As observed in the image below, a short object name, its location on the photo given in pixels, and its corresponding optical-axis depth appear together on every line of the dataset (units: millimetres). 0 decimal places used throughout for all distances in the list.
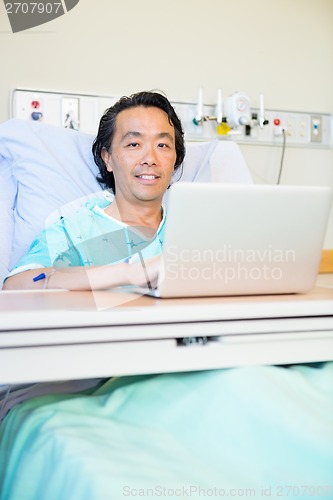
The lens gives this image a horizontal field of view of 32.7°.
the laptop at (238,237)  786
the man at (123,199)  1518
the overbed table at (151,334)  652
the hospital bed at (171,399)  666
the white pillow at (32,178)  1713
